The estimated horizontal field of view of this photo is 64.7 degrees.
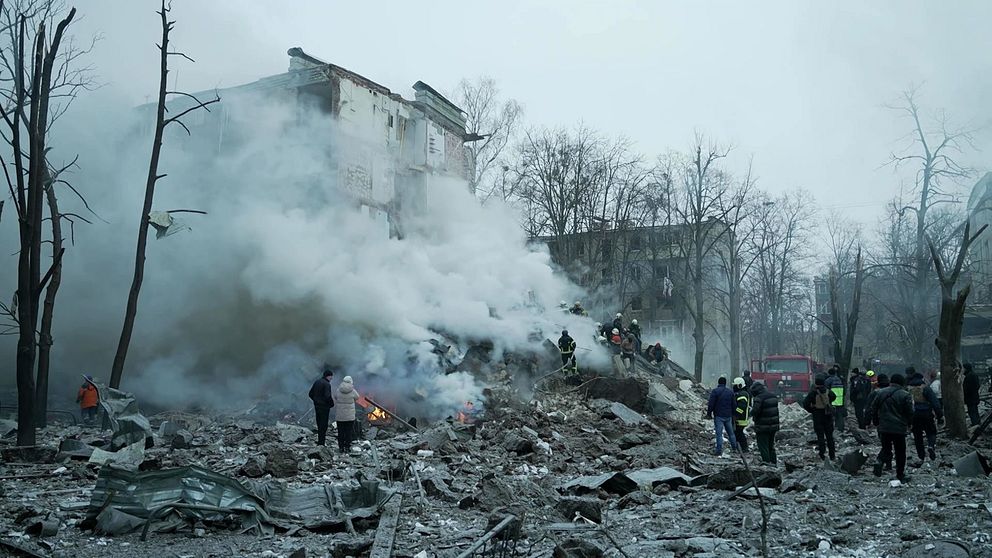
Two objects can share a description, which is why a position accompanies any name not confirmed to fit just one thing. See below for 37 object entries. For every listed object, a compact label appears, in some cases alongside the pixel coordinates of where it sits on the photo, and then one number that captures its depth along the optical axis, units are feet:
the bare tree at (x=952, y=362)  46.73
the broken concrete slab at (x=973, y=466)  34.06
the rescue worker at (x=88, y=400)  62.13
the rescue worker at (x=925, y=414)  39.27
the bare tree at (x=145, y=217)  54.24
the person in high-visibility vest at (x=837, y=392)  47.26
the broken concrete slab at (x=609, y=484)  33.09
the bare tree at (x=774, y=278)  135.64
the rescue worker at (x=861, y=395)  57.77
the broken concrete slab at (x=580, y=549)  21.27
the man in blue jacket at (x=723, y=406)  45.65
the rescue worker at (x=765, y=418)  41.06
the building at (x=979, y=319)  103.33
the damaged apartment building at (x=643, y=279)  123.13
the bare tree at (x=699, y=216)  111.65
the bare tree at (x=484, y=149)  126.11
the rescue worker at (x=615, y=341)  80.74
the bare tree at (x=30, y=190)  44.09
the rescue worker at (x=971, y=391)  53.01
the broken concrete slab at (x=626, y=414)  61.60
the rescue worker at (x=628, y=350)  80.48
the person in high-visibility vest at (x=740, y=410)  44.98
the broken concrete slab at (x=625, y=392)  68.28
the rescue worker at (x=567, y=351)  71.72
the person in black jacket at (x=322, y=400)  46.50
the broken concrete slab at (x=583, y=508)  27.30
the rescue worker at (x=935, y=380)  55.09
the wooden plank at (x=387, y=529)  21.87
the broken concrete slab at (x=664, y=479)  34.65
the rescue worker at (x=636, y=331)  87.56
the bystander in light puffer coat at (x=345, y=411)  45.14
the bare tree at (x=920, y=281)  87.20
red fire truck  100.93
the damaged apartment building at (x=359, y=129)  84.48
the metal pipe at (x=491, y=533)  17.61
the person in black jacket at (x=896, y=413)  32.86
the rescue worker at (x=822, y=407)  41.60
